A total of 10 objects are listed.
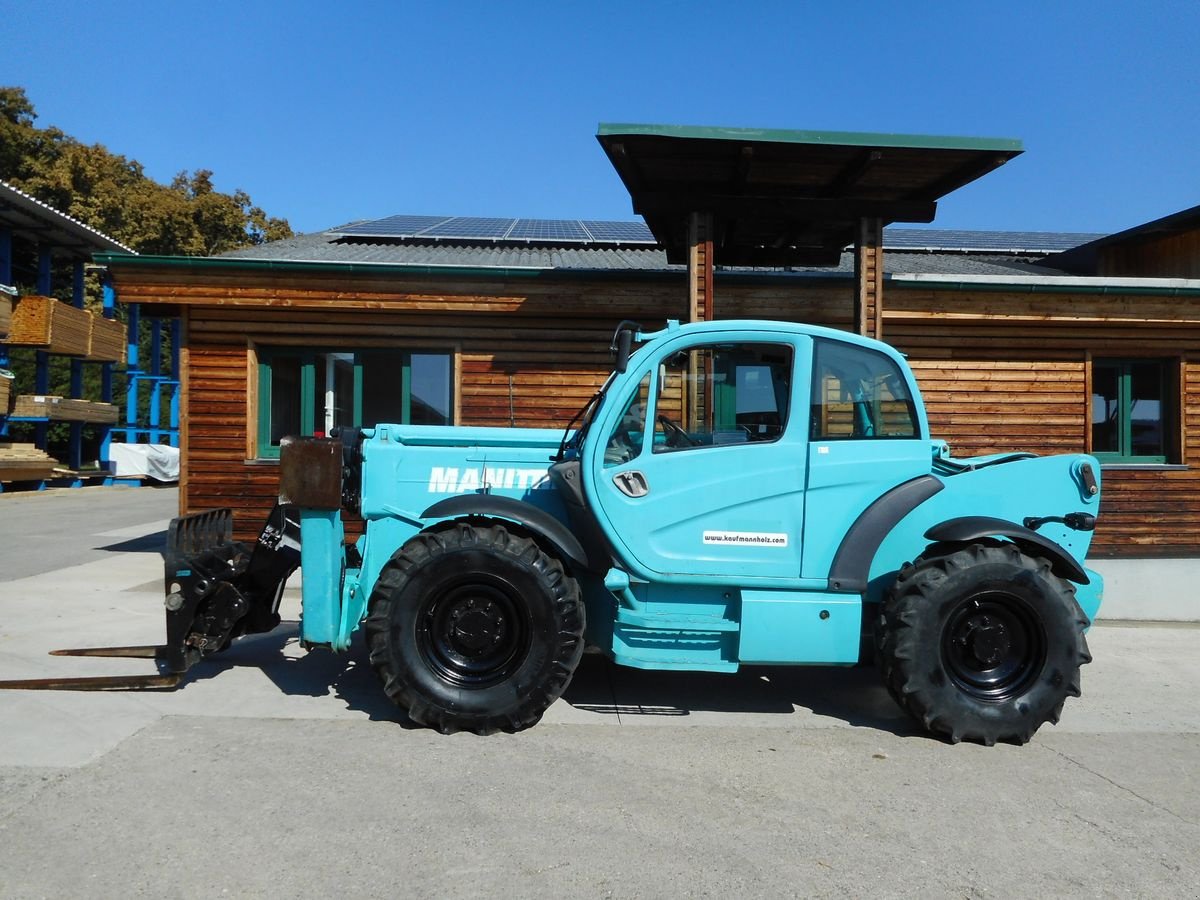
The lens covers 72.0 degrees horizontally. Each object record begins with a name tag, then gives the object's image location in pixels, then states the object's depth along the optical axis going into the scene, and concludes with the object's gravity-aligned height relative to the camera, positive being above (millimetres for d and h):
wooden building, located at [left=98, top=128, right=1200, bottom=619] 9102 +1088
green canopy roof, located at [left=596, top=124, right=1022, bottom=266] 7465 +2694
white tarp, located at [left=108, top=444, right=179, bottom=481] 27172 -883
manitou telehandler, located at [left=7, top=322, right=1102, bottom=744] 4723 -665
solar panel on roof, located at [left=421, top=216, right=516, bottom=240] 12609 +3440
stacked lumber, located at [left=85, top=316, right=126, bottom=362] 26016 +3004
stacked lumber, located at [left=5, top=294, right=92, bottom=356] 22859 +3028
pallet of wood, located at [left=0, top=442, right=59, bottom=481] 21609 -836
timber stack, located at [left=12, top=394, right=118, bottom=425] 23156 +702
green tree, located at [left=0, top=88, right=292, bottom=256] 33656 +10584
